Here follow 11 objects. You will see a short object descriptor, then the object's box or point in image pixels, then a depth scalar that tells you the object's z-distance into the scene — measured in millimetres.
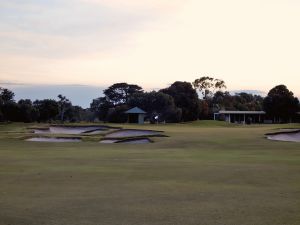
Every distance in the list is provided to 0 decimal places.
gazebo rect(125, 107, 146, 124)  86094
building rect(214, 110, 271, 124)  120125
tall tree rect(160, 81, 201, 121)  104500
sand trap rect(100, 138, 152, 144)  38938
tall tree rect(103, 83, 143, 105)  129375
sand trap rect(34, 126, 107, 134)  56059
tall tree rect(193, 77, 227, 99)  141750
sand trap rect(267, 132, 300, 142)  40862
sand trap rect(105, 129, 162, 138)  47375
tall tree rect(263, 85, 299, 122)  100750
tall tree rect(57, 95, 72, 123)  103175
